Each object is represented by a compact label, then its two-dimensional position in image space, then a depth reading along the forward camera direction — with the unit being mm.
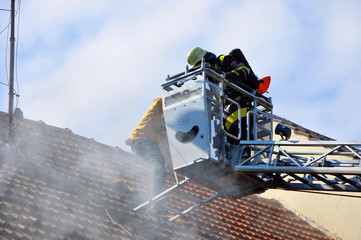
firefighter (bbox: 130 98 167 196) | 15854
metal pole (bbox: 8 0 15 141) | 17778
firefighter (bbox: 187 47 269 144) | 15491
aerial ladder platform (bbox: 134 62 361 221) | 14204
